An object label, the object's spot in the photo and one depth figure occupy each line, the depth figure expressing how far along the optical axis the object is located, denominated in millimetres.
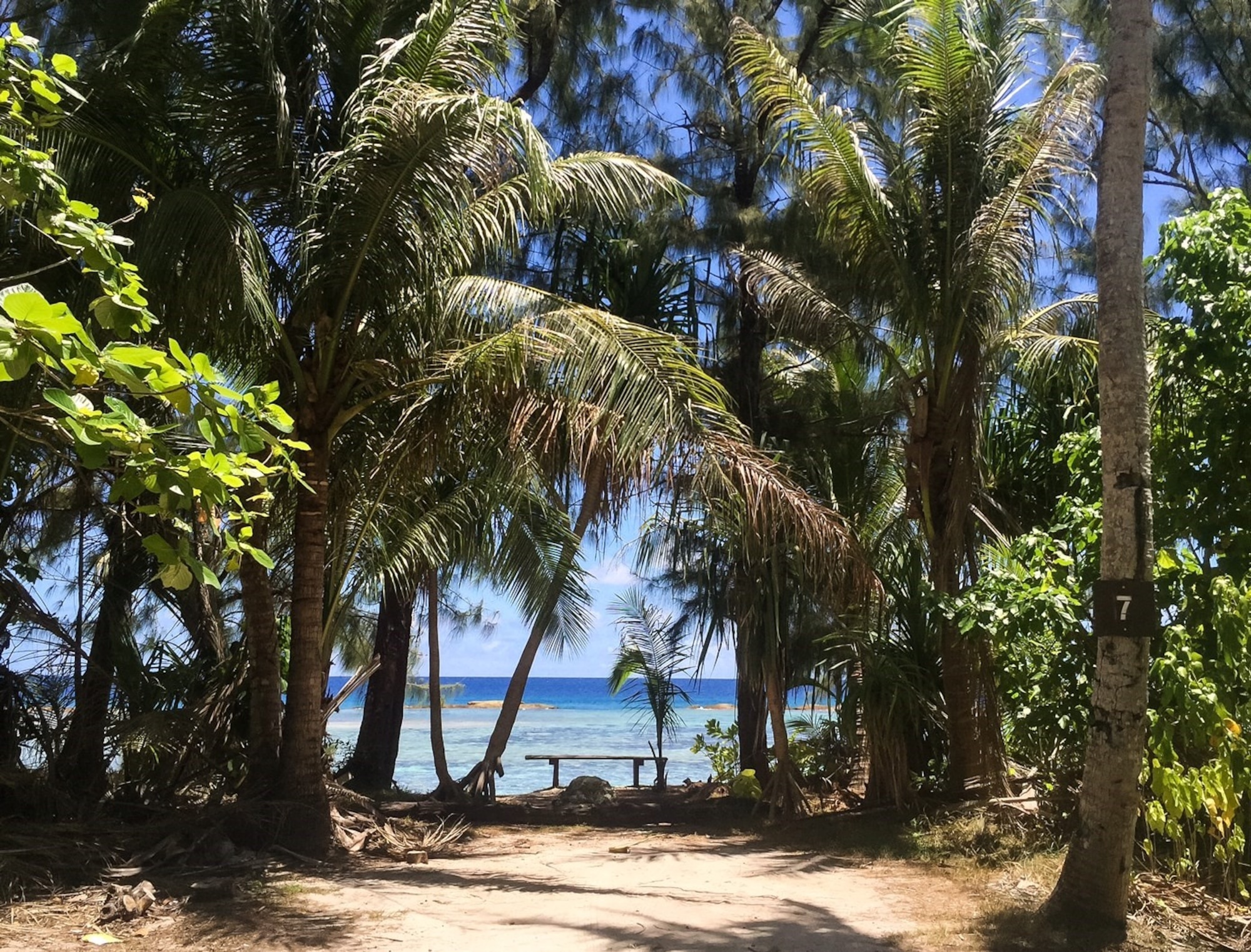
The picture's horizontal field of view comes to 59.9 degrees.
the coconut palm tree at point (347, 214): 7484
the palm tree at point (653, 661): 15352
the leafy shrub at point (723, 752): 14625
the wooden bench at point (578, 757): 15188
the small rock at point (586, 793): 12844
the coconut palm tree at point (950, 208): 9625
